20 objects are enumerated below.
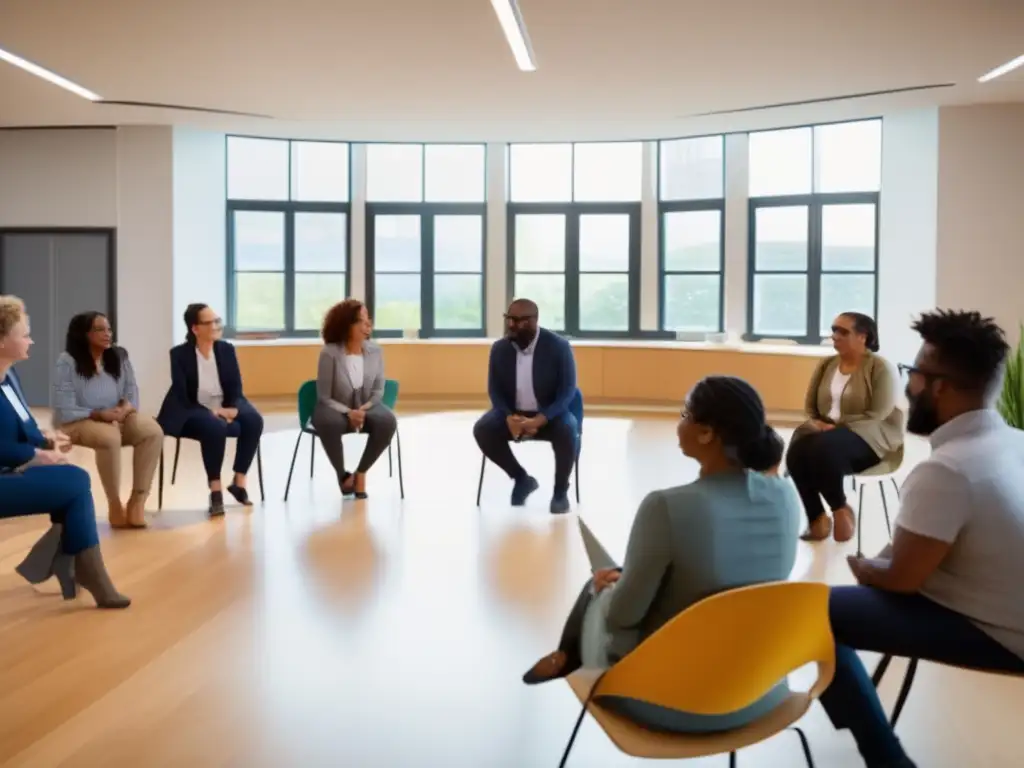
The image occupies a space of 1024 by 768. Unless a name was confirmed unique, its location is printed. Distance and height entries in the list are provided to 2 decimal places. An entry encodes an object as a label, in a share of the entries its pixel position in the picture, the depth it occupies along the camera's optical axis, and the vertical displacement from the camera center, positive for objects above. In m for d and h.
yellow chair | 2.35 -0.73
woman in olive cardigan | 5.96 -0.61
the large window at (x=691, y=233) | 13.45 +0.86
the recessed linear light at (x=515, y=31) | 7.42 +1.88
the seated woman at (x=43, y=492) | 4.64 -0.74
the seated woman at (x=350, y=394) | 7.49 -0.57
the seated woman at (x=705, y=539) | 2.63 -0.52
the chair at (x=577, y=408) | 7.56 -0.64
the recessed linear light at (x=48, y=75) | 9.10 +1.87
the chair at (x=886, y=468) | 6.05 -0.81
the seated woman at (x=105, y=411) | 6.53 -0.59
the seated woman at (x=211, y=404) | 7.07 -0.61
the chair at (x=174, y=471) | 7.20 -1.12
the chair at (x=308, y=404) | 7.79 -0.65
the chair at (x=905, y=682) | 3.23 -1.02
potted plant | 8.38 -0.61
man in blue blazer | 7.30 -0.56
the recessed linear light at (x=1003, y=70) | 8.81 +1.84
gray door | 12.66 +0.24
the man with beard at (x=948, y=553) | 2.68 -0.56
